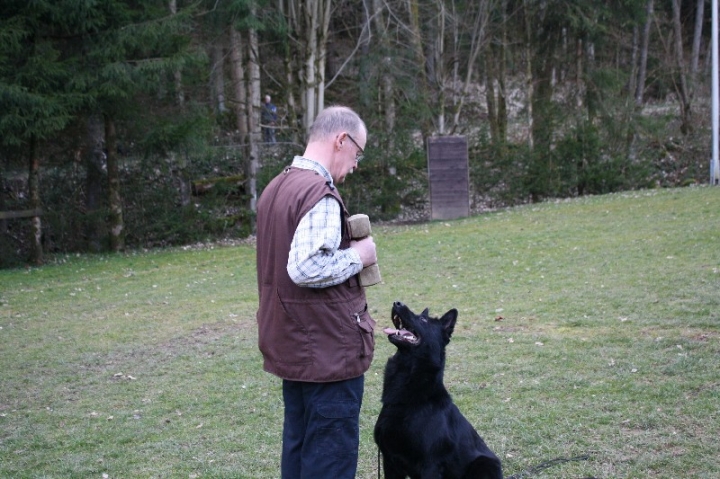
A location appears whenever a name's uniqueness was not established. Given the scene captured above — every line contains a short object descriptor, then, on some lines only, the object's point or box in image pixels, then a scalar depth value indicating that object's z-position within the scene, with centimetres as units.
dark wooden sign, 1850
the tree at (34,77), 1403
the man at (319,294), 305
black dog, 363
